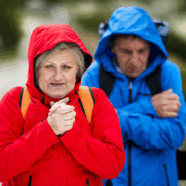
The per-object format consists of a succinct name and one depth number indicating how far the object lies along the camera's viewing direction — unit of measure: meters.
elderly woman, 4.12
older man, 4.52
